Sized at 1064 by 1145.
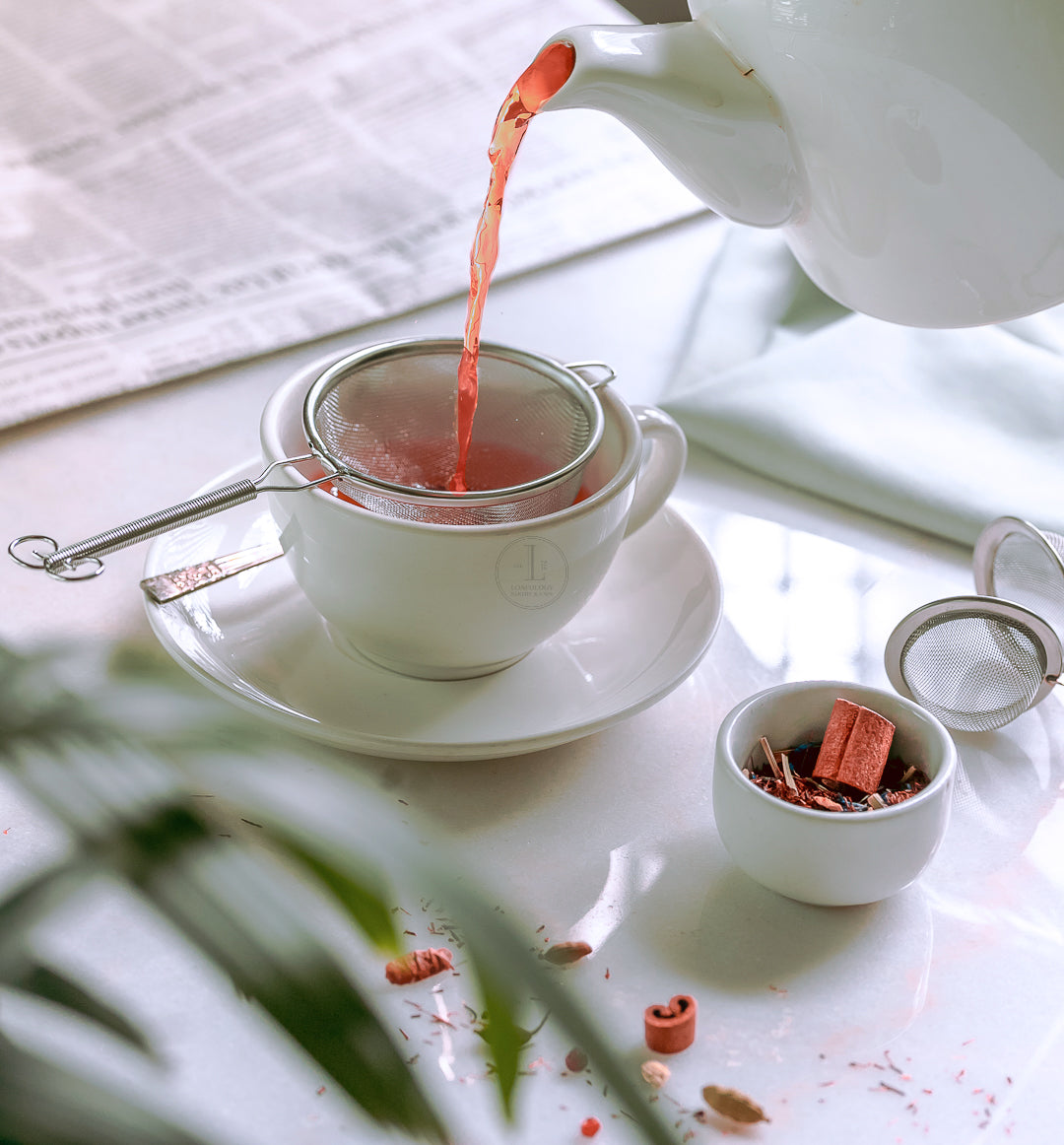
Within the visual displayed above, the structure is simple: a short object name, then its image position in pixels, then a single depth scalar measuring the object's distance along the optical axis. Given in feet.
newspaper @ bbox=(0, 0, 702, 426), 3.05
